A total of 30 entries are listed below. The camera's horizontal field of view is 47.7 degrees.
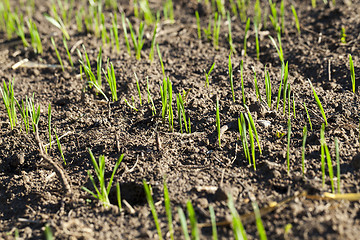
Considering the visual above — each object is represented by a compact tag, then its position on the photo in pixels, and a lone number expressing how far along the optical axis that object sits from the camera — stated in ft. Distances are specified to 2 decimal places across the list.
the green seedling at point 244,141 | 6.42
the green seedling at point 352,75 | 7.43
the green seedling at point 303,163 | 6.08
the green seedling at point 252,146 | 6.43
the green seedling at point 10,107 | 7.95
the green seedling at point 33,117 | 7.23
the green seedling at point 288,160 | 6.21
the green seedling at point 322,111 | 7.07
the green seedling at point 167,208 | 5.14
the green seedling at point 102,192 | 5.88
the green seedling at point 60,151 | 7.05
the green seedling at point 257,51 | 9.63
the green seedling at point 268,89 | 7.55
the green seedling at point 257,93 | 7.82
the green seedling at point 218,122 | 6.70
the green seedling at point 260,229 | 4.59
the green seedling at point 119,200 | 5.81
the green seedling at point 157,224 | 5.37
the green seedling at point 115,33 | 9.92
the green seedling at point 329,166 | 5.59
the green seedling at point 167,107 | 7.23
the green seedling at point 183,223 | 4.73
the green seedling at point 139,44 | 9.57
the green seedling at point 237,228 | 4.51
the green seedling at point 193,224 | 4.76
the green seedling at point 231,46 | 9.87
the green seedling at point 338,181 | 5.49
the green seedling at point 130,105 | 8.26
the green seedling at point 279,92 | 7.31
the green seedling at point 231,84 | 7.81
